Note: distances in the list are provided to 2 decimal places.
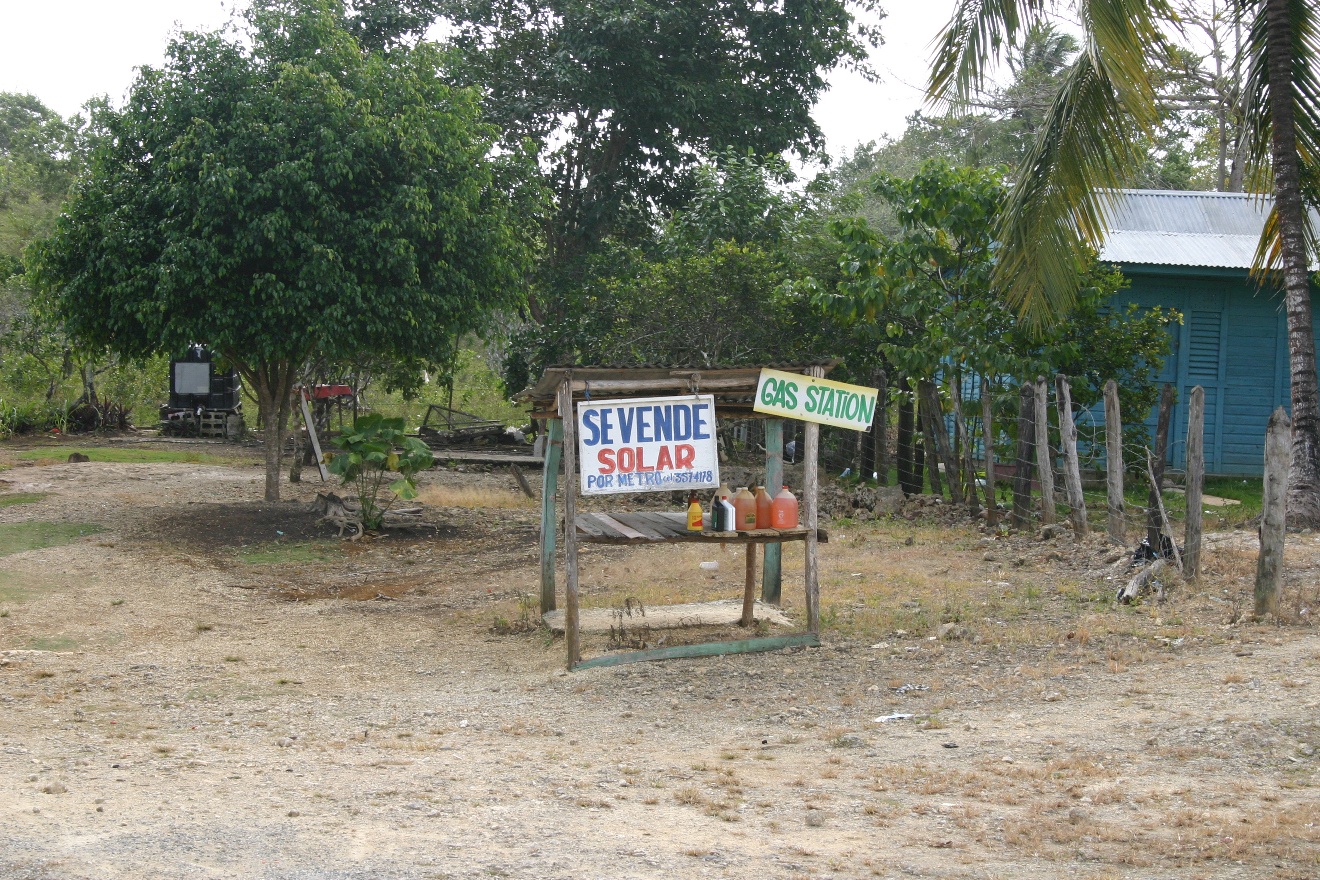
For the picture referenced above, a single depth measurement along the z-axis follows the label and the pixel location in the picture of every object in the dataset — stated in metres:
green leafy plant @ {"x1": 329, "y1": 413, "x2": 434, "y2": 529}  13.34
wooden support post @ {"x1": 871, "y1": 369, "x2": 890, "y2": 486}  14.88
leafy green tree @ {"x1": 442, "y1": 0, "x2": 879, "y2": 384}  22.16
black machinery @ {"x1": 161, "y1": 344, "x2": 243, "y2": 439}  27.72
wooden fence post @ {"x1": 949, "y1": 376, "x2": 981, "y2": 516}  12.97
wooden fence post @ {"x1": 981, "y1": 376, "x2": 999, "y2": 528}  12.32
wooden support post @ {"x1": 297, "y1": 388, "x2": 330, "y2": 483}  18.56
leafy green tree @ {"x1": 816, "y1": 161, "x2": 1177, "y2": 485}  12.84
